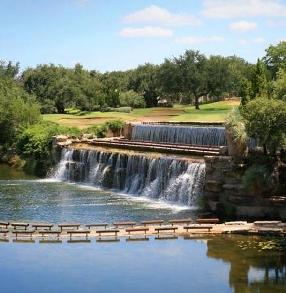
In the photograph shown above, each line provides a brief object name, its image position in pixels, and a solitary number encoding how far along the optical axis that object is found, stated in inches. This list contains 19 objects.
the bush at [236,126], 1627.3
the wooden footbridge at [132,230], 1327.5
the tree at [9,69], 5290.4
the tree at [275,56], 3412.2
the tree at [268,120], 1477.6
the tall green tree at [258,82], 2066.9
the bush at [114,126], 2856.8
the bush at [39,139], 2667.3
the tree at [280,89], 1568.3
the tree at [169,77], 3929.6
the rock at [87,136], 2748.5
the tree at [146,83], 4531.7
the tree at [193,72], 3865.7
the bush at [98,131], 2844.2
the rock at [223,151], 1708.7
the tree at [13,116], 2997.0
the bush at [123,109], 3913.4
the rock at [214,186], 1628.9
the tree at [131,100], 4365.2
